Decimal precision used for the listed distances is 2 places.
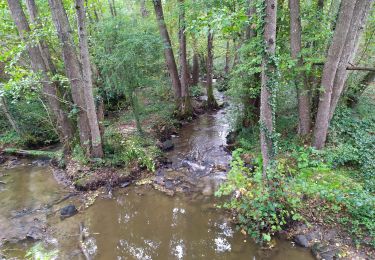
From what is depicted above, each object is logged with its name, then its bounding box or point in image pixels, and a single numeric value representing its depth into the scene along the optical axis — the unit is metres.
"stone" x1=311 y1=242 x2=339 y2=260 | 5.06
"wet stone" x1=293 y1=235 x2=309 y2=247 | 5.41
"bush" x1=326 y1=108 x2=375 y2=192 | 6.81
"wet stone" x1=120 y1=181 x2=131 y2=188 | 8.21
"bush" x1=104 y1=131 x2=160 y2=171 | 8.85
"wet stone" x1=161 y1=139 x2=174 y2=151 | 10.80
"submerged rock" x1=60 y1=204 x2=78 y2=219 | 6.89
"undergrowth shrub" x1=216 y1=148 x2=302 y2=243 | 5.46
